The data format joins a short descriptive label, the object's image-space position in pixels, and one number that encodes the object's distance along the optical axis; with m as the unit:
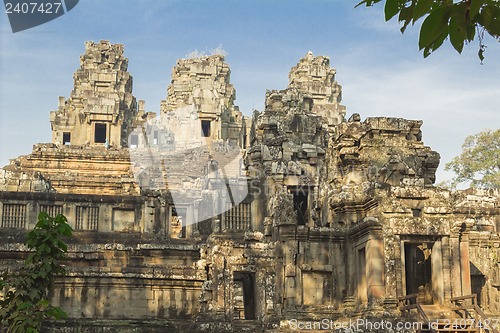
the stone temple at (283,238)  19.02
